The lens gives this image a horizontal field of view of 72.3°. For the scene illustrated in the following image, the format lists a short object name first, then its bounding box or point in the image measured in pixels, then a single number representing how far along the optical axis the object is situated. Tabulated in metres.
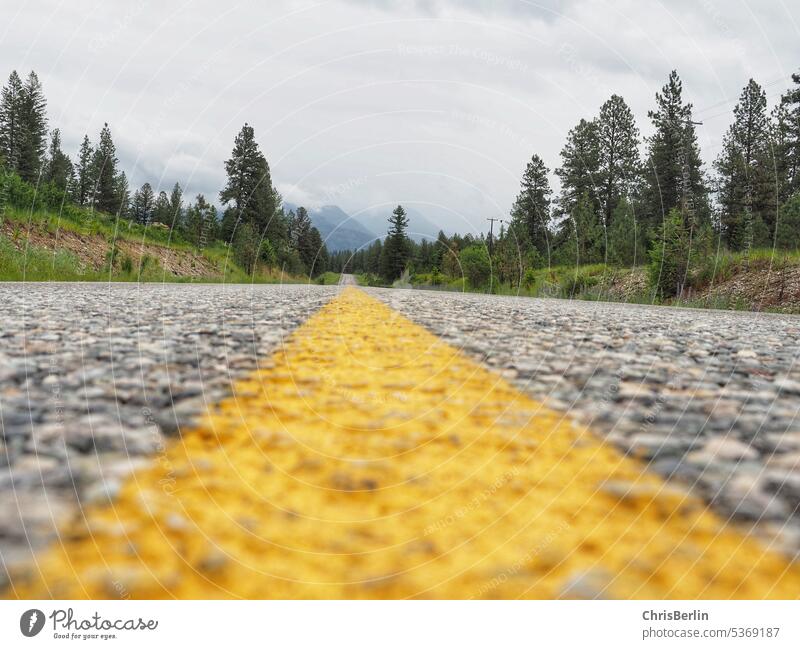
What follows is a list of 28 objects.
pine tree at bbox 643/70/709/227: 40.69
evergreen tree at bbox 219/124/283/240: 50.06
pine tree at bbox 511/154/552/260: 54.69
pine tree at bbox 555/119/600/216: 53.03
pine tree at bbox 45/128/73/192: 72.06
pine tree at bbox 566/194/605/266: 36.78
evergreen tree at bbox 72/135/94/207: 77.00
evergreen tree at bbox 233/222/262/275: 36.84
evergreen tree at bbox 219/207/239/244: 48.59
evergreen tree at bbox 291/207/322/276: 82.24
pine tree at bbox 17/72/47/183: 64.00
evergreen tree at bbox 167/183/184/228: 79.81
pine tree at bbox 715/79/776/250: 47.72
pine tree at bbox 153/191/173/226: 78.31
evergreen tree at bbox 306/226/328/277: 82.18
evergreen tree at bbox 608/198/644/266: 33.25
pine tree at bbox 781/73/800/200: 44.28
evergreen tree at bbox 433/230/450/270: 62.85
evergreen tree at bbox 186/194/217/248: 40.75
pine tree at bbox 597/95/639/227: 51.09
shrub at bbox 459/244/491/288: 34.34
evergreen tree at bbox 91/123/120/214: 78.31
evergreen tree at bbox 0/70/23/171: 64.88
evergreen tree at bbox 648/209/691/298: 21.02
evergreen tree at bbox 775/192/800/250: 25.25
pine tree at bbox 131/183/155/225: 92.59
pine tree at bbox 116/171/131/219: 79.46
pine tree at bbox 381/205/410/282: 69.12
